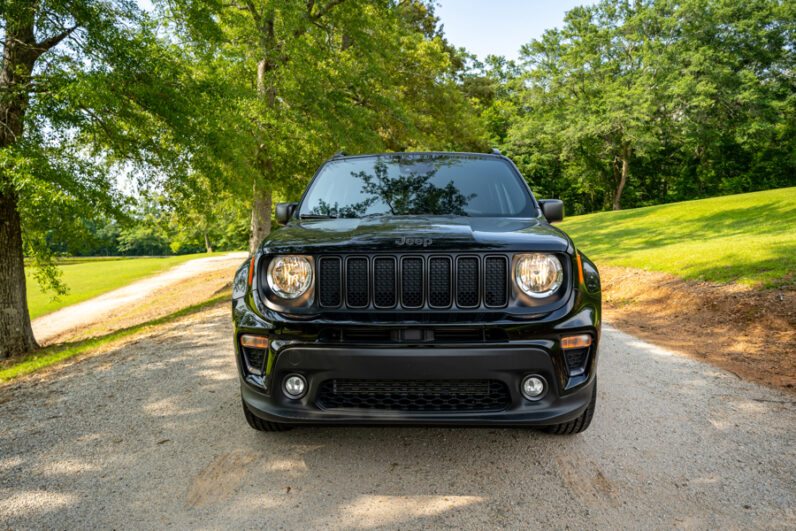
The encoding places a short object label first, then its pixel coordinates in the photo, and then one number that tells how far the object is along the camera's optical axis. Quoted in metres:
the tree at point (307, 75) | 11.04
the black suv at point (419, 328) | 2.41
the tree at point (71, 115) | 6.33
